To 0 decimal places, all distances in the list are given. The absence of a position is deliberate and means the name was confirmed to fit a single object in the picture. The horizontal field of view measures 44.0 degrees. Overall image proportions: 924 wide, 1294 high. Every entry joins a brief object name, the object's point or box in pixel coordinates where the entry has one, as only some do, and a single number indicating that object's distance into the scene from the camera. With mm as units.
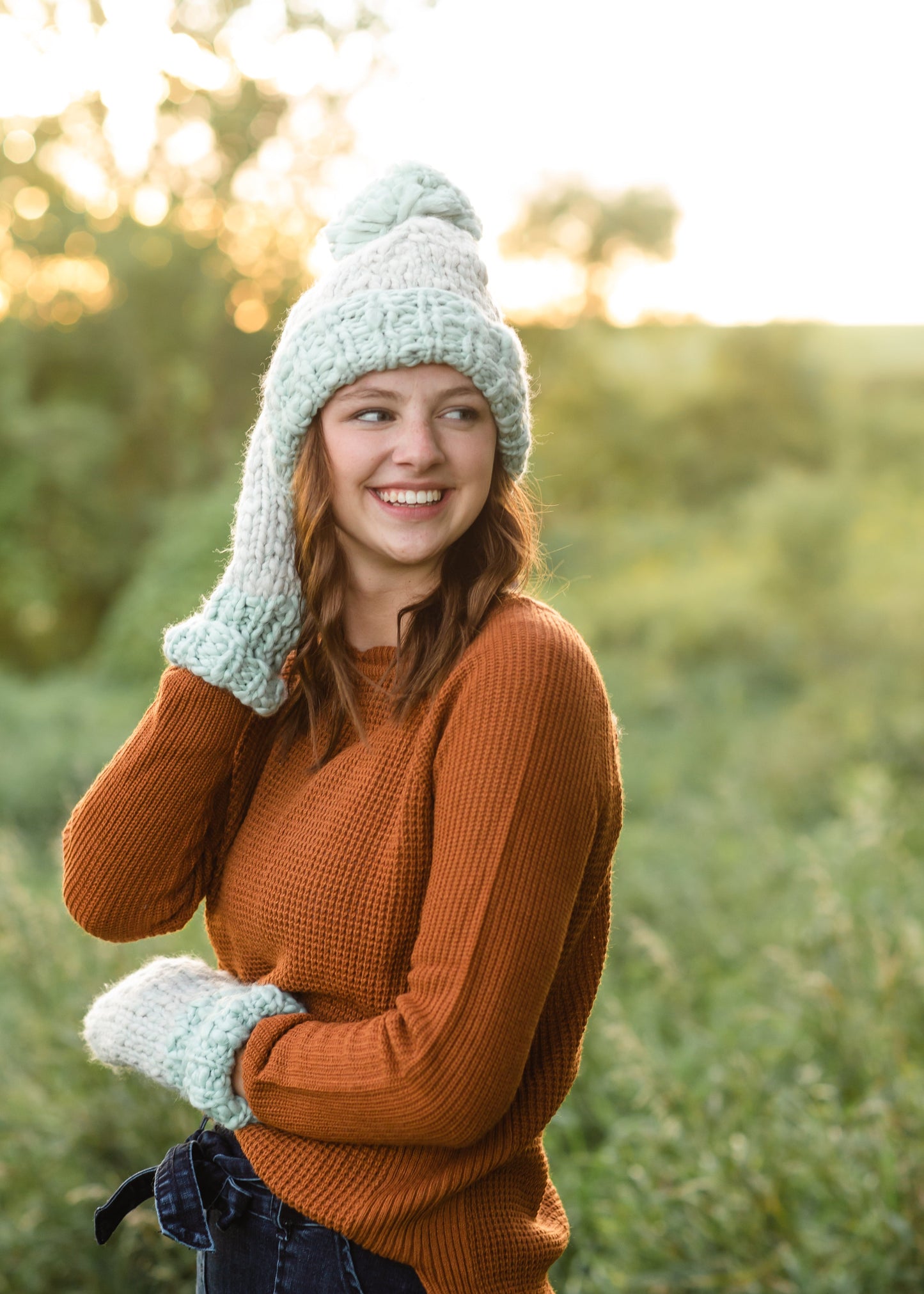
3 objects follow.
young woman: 1205
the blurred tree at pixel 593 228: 12336
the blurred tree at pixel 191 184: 10391
